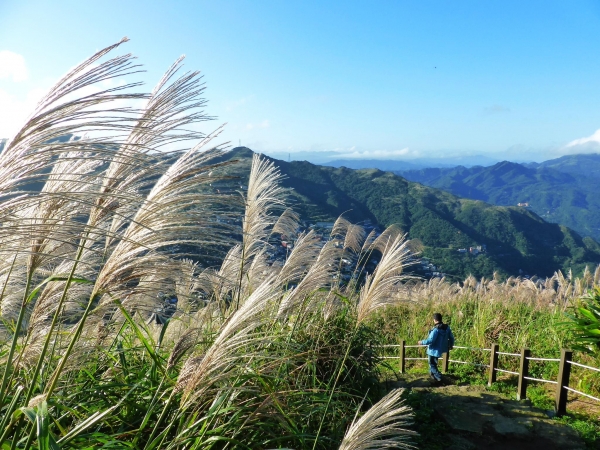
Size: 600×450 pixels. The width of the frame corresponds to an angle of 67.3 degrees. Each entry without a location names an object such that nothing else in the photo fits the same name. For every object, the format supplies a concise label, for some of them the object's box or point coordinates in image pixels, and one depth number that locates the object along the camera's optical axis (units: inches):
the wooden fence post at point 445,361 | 338.0
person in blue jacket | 307.9
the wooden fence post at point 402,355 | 335.5
